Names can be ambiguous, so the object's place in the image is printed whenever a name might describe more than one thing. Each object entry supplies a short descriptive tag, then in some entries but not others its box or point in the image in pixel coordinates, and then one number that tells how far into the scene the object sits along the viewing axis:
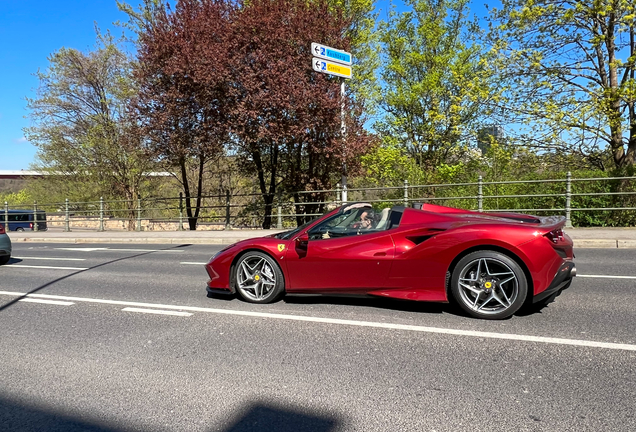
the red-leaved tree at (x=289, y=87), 15.15
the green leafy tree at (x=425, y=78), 24.53
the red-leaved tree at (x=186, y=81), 15.83
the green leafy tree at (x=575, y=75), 14.45
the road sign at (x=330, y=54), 13.77
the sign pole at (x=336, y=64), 13.91
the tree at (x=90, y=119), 23.98
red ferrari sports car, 4.37
